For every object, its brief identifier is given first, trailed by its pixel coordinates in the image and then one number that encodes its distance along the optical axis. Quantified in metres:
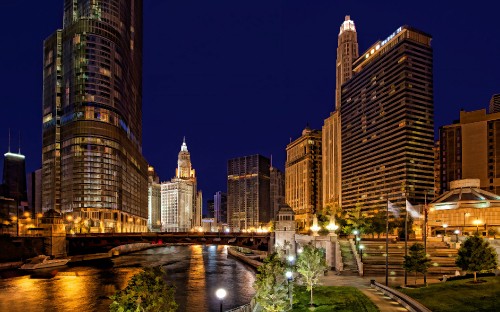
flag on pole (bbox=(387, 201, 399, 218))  53.23
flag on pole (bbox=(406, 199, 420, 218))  53.84
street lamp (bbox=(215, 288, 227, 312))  27.94
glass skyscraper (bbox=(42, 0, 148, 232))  199.00
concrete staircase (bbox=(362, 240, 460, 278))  61.91
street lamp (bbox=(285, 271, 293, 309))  41.41
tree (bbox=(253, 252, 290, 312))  34.00
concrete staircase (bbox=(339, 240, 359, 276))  62.62
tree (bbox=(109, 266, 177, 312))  18.64
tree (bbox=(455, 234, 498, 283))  44.84
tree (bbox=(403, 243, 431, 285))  49.09
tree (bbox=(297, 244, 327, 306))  43.22
